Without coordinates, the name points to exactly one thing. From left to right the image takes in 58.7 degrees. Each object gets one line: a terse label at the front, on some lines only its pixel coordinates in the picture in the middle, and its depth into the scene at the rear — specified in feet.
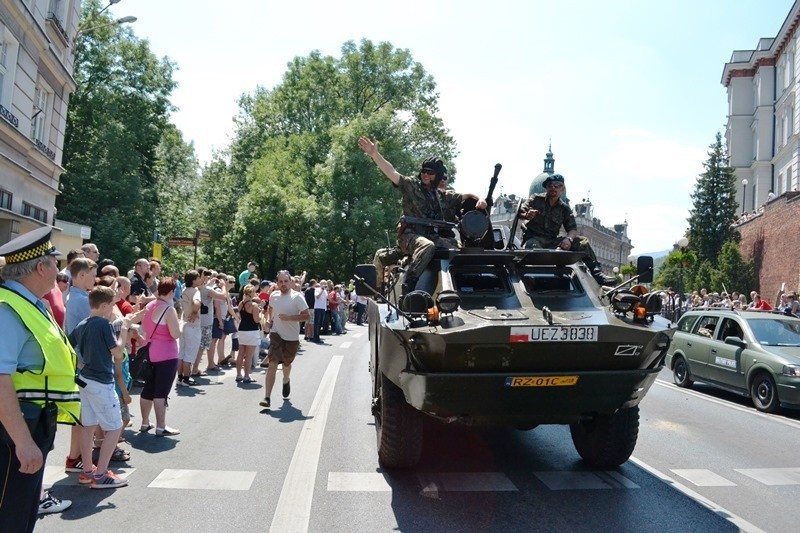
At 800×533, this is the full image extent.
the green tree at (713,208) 171.53
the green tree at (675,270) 121.39
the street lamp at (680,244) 93.67
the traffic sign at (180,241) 57.82
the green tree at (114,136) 106.63
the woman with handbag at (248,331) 38.96
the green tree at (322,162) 130.21
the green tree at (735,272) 127.24
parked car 34.14
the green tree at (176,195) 132.36
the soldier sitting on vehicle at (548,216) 25.34
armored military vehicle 17.26
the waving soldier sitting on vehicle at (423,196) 23.72
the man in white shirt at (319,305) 68.18
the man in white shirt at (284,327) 31.32
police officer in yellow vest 10.53
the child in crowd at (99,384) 18.57
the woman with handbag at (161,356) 24.44
